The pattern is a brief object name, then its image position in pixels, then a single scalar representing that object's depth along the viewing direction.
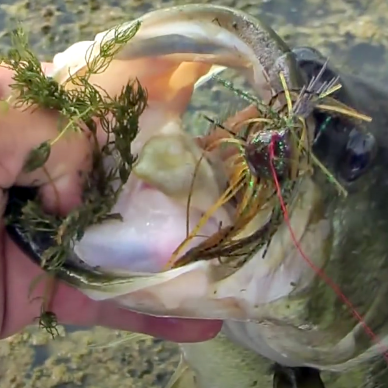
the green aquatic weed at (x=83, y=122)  0.40
